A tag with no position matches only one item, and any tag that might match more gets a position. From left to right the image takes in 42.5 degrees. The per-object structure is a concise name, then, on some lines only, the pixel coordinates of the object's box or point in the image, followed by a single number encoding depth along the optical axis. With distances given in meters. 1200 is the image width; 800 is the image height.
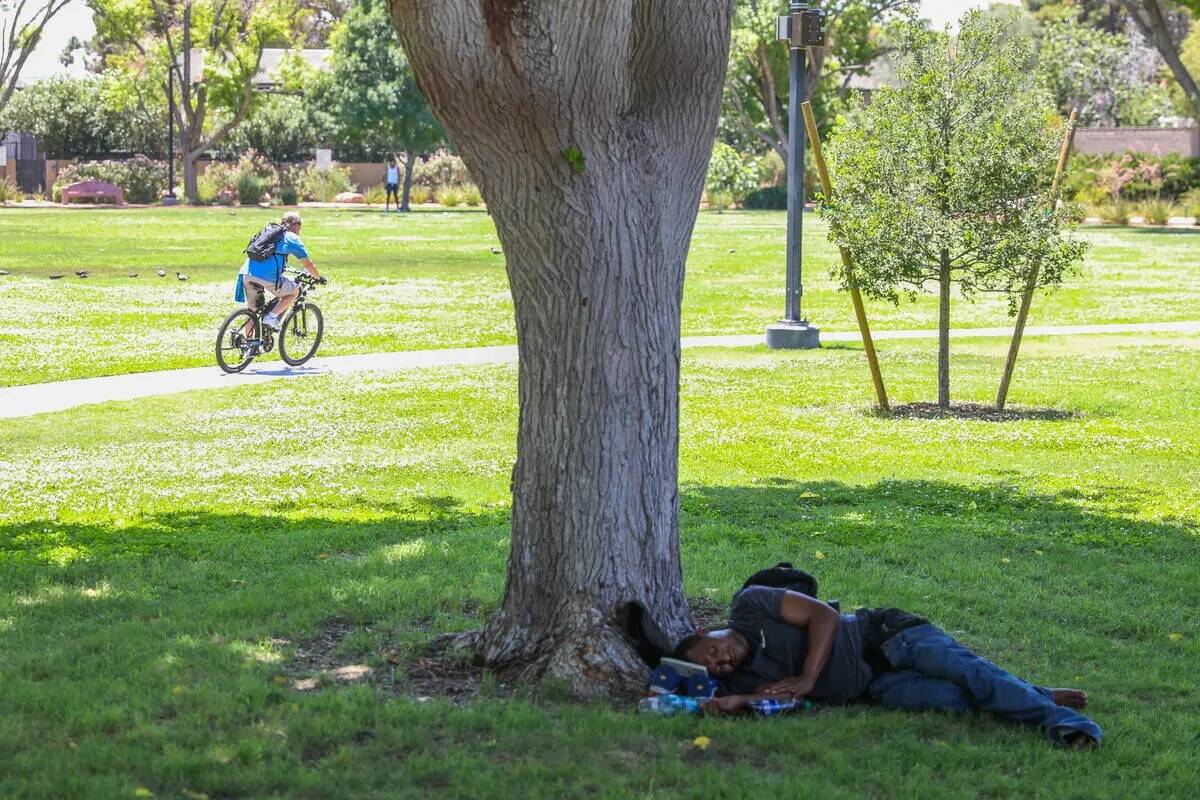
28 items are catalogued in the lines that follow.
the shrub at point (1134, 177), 48.19
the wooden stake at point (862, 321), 13.77
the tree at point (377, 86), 55.84
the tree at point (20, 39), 42.47
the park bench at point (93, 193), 57.31
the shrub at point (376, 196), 59.94
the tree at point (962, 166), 13.43
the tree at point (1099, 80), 69.12
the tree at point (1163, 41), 39.78
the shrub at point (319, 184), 60.56
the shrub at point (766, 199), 59.88
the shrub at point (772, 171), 61.97
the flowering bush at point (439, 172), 65.25
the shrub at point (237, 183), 57.38
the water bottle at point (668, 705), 5.54
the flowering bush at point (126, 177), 59.78
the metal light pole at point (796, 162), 16.42
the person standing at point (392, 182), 54.28
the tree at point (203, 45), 61.38
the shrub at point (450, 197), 58.23
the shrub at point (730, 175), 57.25
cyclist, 15.72
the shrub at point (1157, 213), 45.12
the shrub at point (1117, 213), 46.12
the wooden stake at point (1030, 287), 13.15
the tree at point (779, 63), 58.81
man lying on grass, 5.67
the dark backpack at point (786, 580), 5.99
